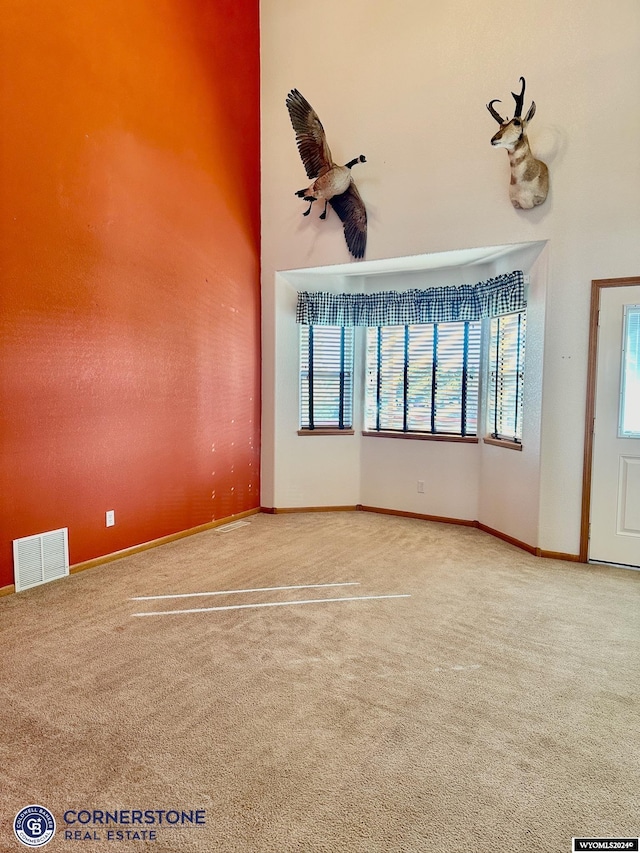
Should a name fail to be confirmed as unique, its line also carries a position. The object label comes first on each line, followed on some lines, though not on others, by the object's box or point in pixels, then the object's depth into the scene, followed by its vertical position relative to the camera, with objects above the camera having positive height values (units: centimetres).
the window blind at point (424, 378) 520 +16
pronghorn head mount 374 +166
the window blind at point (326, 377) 561 +17
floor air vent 496 -124
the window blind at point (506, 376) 459 +17
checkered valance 465 +85
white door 390 -28
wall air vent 340 -108
